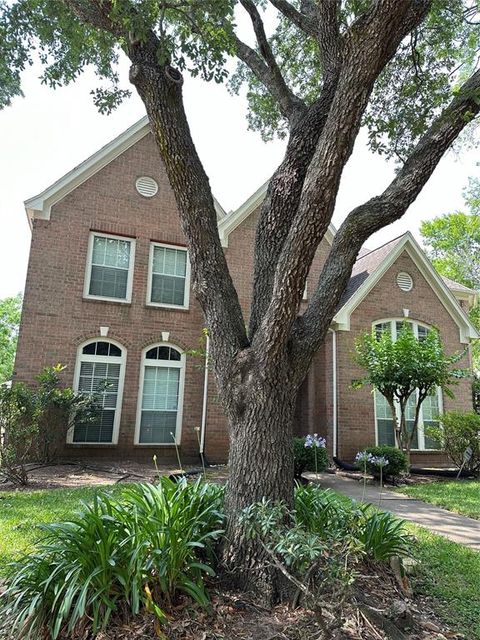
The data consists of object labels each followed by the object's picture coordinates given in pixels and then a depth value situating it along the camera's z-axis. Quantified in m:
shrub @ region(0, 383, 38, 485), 7.56
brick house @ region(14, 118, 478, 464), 10.73
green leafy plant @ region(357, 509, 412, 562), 3.65
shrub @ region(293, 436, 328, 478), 8.46
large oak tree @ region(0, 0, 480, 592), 3.43
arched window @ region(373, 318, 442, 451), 12.30
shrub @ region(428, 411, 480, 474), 10.23
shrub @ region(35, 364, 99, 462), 9.66
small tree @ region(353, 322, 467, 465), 9.66
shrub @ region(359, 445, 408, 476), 9.20
